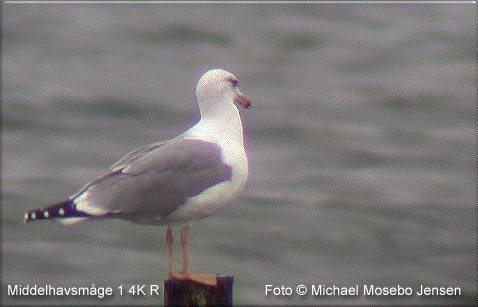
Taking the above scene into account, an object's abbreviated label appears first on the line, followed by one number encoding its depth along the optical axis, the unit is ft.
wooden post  39.78
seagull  43.60
